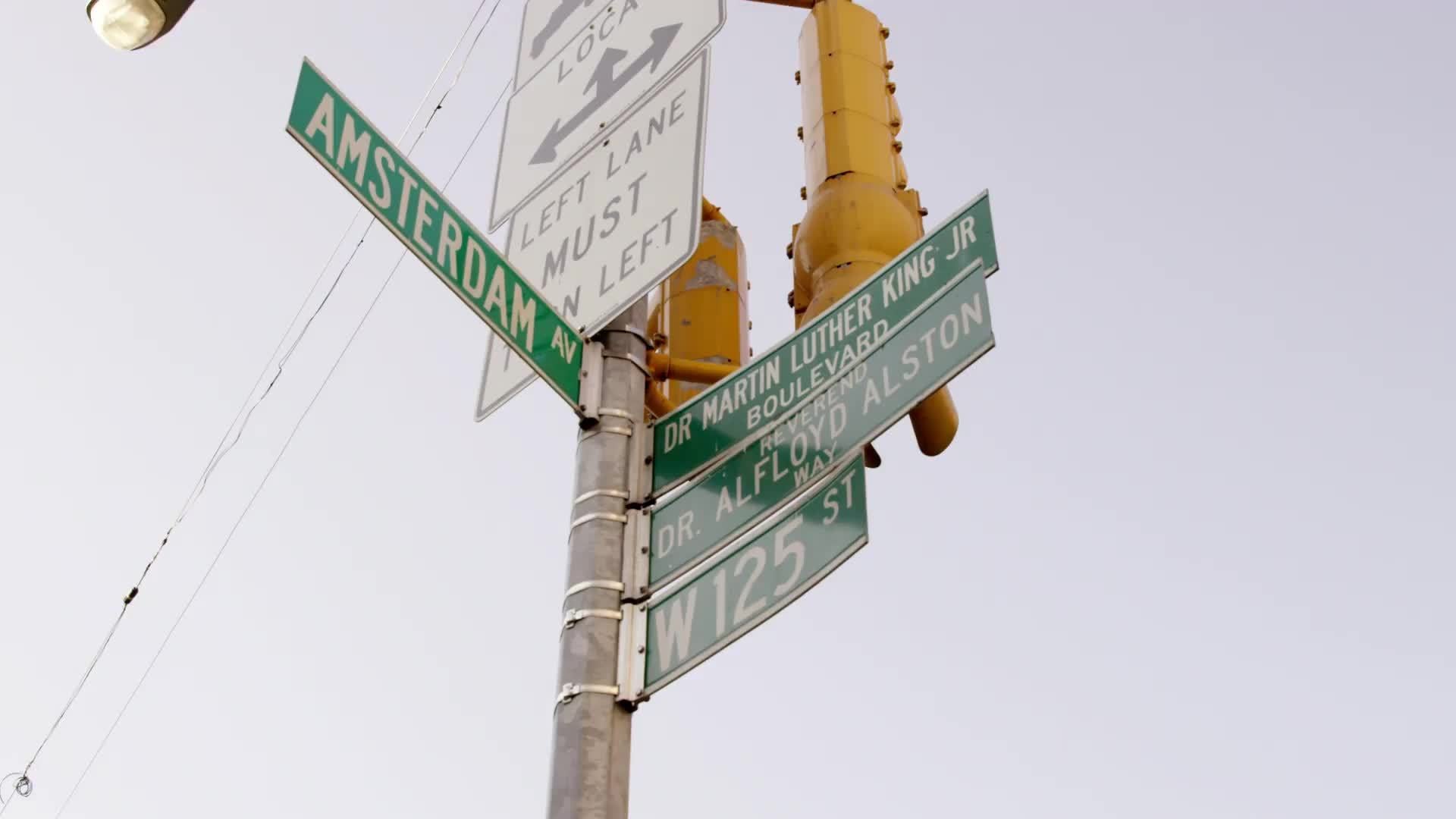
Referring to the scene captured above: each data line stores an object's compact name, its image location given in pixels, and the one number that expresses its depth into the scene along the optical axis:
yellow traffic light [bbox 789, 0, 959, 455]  5.00
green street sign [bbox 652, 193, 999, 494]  4.11
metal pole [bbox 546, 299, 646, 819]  3.64
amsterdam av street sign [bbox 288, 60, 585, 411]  3.64
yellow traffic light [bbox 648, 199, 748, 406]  5.68
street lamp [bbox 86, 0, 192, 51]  3.47
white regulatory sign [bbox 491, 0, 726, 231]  4.69
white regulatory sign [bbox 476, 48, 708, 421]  4.34
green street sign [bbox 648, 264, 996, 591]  3.86
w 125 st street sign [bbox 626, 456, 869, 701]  3.78
